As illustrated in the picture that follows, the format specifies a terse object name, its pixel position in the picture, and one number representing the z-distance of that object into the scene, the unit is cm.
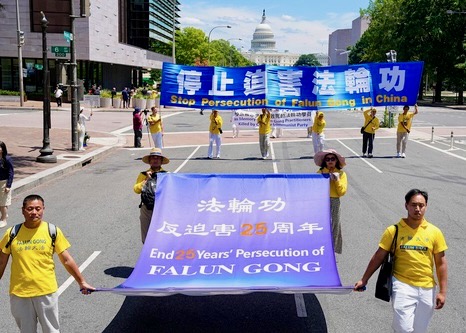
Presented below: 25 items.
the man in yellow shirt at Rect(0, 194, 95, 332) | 491
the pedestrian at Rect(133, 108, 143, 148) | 2261
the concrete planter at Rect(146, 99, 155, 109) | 4859
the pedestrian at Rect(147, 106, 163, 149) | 1940
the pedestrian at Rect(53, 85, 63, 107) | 4221
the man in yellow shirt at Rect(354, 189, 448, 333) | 489
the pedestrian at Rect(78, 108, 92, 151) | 2133
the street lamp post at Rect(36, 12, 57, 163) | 1794
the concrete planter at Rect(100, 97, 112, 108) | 4859
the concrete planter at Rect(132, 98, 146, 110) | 4747
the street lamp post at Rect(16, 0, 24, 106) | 4208
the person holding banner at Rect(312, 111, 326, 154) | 1916
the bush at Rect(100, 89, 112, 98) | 4909
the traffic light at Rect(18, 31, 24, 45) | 4219
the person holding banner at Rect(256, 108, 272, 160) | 1909
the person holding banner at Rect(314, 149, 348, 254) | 722
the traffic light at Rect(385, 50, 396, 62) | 3406
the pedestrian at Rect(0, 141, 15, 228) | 1005
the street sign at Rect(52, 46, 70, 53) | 1909
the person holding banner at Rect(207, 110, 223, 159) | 1906
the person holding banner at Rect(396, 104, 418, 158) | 1989
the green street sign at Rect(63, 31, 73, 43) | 1959
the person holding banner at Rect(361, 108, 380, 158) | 1978
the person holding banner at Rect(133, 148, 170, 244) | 714
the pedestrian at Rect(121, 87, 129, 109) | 4894
